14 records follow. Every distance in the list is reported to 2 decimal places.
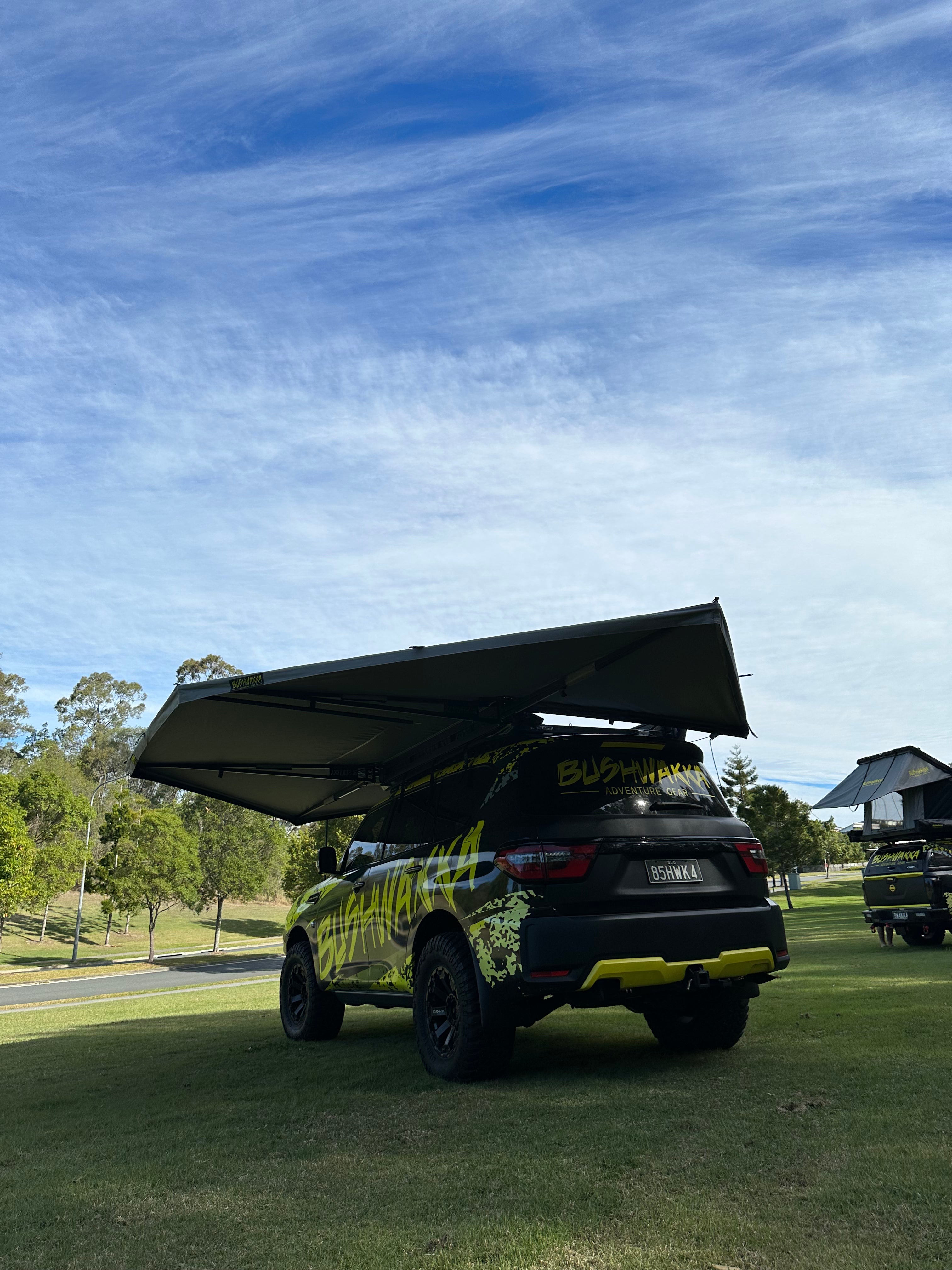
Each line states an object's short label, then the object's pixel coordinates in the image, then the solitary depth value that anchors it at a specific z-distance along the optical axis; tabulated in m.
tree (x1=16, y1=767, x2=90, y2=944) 40.69
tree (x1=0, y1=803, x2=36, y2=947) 34.47
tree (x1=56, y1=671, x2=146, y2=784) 79.81
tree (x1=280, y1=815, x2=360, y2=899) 40.06
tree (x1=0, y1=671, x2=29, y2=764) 75.00
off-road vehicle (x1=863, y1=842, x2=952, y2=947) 13.39
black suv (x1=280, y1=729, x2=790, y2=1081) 4.97
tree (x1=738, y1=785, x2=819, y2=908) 47.91
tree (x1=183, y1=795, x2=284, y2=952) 43.00
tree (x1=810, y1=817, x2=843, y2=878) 54.31
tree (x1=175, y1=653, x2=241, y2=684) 61.31
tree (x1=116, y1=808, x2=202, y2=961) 39.41
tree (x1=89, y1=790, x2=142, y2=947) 39.31
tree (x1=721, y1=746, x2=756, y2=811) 56.34
